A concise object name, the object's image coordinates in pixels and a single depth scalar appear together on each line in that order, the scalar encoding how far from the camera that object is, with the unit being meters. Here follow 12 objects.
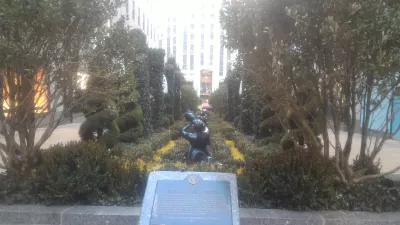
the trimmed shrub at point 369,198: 5.70
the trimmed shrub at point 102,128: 11.08
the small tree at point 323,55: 4.73
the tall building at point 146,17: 46.03
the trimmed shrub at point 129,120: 13.03
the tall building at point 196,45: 95.31
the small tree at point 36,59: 5.20
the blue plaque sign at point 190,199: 3.61
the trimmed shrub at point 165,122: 19.48
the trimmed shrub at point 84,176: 5.66
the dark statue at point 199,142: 8.58
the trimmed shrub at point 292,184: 5.53
